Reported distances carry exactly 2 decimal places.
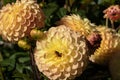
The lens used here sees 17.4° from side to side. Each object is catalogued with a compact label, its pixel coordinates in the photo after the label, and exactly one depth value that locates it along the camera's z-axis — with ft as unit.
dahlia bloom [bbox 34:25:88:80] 2.42
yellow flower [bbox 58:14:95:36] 2.76
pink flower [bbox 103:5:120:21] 3.12
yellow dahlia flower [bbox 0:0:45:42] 2.62
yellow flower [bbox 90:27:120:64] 2.80
